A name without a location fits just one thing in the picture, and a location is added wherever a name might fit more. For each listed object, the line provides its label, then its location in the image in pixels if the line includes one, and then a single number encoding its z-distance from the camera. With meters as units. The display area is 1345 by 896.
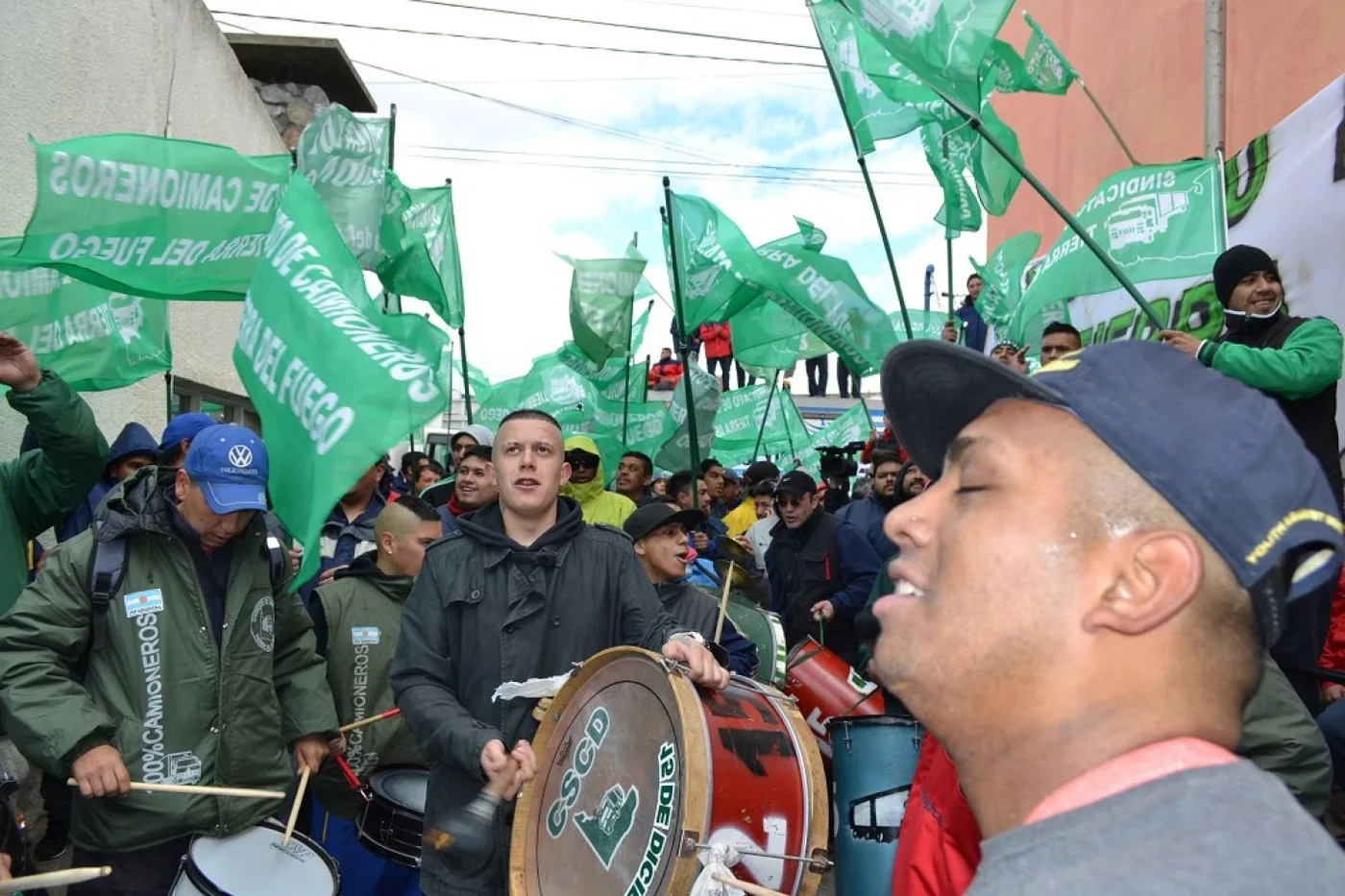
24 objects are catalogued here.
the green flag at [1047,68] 7.55
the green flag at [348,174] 7.55
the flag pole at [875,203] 7.46
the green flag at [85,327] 5.77
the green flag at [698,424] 10.45
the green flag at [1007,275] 8.98
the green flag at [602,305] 10.27
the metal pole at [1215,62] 7.21
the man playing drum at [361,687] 4.77
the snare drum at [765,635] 5.46
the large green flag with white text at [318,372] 3.94
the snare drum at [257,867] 3.38
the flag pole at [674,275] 8.90
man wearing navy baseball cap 1.09
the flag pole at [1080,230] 5.38
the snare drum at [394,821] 4.19
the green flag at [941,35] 6.05
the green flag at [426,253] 8.49
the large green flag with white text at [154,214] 5.02
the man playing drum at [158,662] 3.37
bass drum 2.66
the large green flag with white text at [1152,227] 5.94
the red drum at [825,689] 5.88
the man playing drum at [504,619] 3.32
